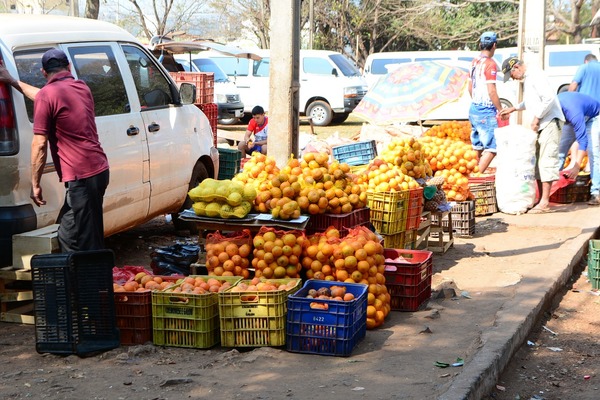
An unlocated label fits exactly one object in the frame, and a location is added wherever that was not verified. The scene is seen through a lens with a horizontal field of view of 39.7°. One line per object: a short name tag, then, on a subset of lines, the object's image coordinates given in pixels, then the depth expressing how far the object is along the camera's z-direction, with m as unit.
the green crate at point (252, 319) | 5.77
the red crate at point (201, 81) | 13.62
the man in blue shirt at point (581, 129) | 11.82
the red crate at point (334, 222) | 7.16
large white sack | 11.38
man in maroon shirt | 5.95
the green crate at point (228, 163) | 12.23
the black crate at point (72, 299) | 5.58
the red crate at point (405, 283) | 6.90
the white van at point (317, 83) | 26.48
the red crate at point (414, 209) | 8.39
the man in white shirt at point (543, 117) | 11.34
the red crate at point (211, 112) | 13.10
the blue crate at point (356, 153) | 10.73
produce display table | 6.81
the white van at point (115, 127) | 6.13
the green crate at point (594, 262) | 8.09
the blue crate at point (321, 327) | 5.65
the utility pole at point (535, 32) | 14.23
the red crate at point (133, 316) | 5.90
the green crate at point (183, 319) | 5.79
